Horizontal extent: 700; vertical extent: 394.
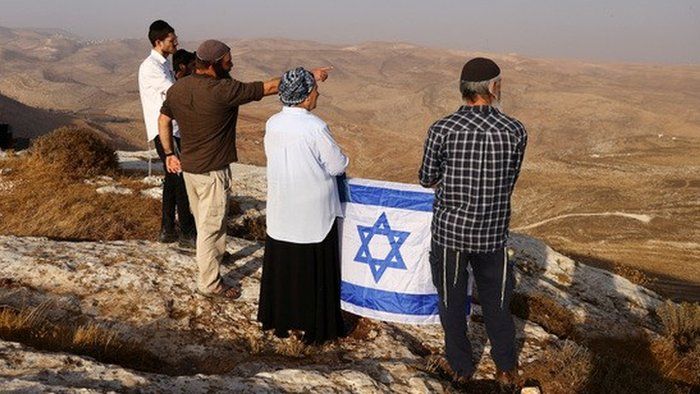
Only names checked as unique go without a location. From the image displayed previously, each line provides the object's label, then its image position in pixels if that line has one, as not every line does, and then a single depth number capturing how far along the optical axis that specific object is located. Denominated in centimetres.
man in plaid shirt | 306
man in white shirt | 510
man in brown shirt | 389
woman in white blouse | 345
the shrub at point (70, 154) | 802
